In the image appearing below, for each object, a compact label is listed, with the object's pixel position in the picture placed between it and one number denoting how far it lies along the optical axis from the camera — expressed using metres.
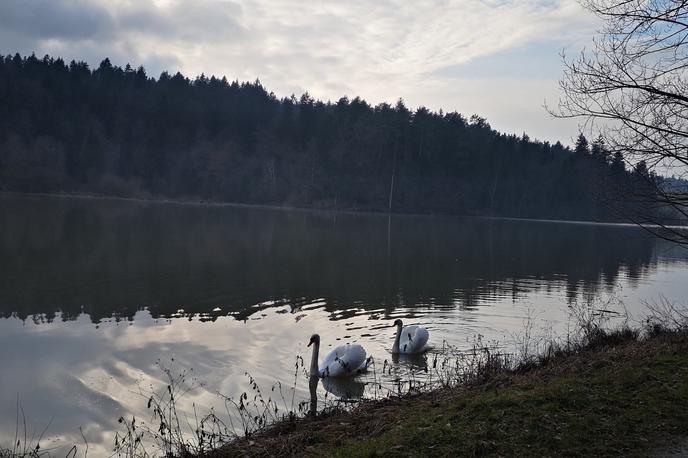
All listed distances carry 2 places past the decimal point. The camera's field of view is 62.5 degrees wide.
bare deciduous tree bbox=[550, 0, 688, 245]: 9.73
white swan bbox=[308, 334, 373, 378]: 11.59
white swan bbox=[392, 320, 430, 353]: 13.89
